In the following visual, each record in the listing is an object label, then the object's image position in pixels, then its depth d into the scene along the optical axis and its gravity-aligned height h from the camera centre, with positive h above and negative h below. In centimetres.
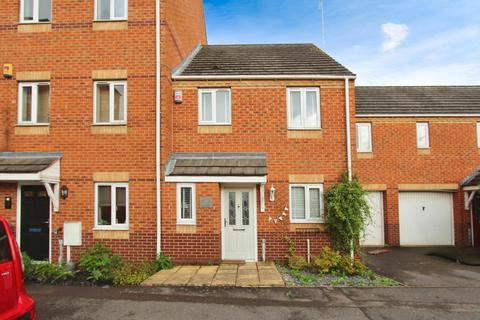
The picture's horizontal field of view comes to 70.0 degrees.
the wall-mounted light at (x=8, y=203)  938 -42
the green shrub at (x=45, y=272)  828 -208
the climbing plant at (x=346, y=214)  914 -81
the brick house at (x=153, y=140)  939 +131
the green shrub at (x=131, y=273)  790 -208
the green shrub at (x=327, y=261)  889 -203
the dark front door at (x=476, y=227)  1446 -192
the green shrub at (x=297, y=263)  919 -213
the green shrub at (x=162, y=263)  895 -203
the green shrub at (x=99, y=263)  816 -191
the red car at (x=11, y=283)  380 -110
